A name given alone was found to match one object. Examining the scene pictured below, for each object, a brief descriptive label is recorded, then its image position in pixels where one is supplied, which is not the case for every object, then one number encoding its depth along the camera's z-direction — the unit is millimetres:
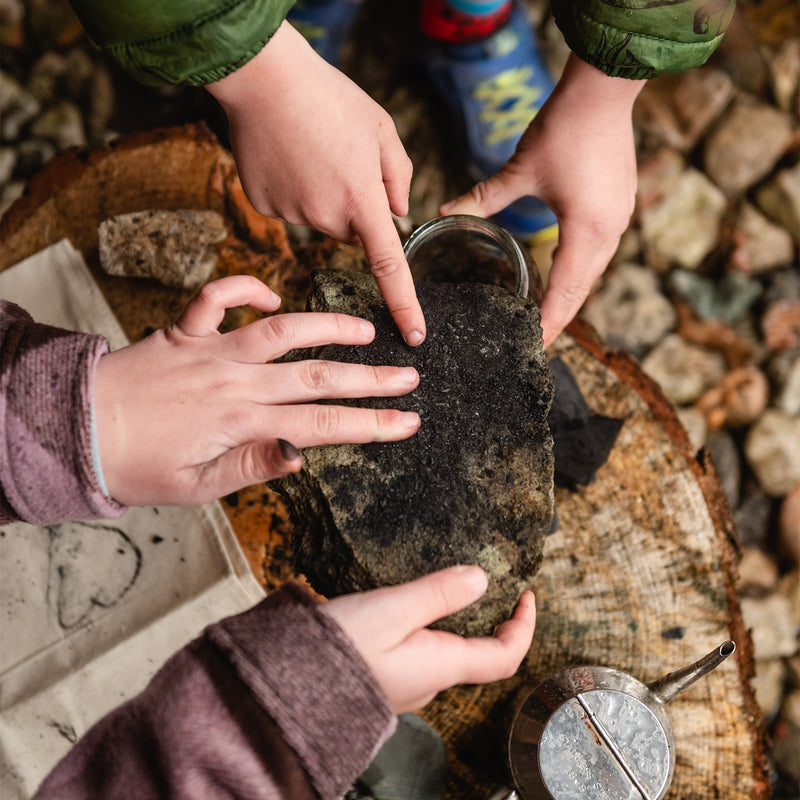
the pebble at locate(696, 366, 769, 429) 824
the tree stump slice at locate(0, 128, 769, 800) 580
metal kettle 525
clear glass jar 569
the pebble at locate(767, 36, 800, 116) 882
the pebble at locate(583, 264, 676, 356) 837
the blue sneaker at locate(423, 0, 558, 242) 788
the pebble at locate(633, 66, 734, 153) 869
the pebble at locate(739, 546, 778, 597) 796
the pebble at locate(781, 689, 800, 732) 766
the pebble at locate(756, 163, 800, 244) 854
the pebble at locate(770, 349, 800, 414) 821
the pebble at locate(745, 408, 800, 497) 805
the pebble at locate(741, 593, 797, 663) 782
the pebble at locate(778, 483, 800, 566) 796
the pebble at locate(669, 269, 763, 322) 852
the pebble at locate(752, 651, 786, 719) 774
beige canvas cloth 584
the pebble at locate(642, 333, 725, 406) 829
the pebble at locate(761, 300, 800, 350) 841
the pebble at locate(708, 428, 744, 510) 812
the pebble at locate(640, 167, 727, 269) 866
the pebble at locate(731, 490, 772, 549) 812
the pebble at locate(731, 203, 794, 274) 859
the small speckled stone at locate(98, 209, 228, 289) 607
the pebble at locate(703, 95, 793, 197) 867
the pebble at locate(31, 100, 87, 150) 845
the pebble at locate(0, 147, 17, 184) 831
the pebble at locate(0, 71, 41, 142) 841
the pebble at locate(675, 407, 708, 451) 812
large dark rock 509
